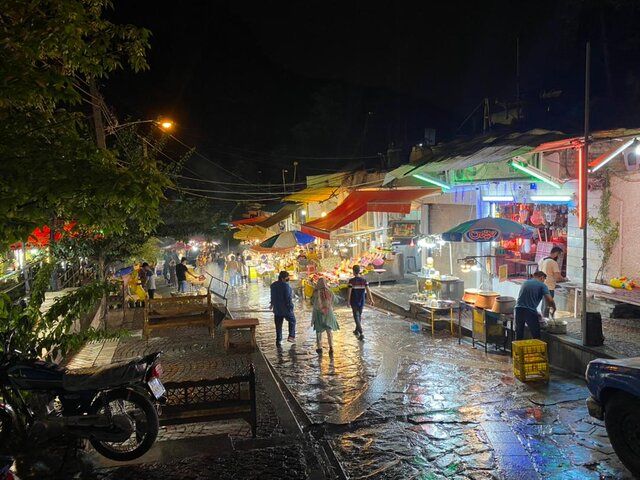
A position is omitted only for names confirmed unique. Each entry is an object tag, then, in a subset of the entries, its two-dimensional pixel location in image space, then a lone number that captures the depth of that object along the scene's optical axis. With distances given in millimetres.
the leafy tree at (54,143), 4590
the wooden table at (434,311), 12882
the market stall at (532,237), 13625
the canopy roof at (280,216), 27828
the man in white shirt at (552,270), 12133
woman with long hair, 11562
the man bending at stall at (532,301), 10188
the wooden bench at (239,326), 11469
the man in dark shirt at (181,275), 22062
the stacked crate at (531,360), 8961
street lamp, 14444
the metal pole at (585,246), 9117
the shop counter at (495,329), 11162
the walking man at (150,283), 20625
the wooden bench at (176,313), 13031
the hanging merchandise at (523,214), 14406
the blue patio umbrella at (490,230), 12352
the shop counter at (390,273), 20234
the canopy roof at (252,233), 25639
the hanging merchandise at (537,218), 13809
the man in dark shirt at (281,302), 12617
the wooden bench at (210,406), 6406
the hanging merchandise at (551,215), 13570
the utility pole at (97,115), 12820
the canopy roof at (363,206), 17125
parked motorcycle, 5844
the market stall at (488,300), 11227
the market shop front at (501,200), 12242
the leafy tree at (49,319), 6304
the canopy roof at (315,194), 24703
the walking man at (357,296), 13000
